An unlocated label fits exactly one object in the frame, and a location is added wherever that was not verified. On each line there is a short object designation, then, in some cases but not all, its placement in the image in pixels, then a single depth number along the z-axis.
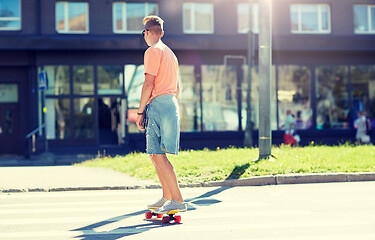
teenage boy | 5.78
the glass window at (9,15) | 22.23
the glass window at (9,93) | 23.22
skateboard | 5.78
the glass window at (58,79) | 22.30
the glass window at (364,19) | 24.25
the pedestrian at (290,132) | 21.41
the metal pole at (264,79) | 11.42
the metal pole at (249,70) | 19.77
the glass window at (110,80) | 22.48
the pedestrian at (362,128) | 21.23
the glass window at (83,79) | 22.39
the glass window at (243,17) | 23.34
